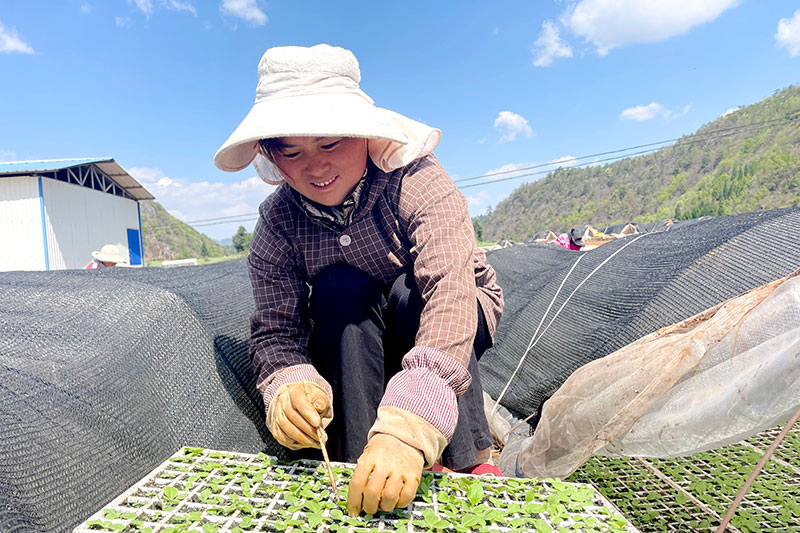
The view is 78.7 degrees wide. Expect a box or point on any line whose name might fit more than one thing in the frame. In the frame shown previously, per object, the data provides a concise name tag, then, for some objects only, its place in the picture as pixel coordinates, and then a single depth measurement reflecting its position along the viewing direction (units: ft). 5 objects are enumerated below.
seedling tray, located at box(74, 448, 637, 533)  2.24
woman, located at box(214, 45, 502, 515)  2.78
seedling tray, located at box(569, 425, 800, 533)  3.35
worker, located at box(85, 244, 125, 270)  18.26
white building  31.50
